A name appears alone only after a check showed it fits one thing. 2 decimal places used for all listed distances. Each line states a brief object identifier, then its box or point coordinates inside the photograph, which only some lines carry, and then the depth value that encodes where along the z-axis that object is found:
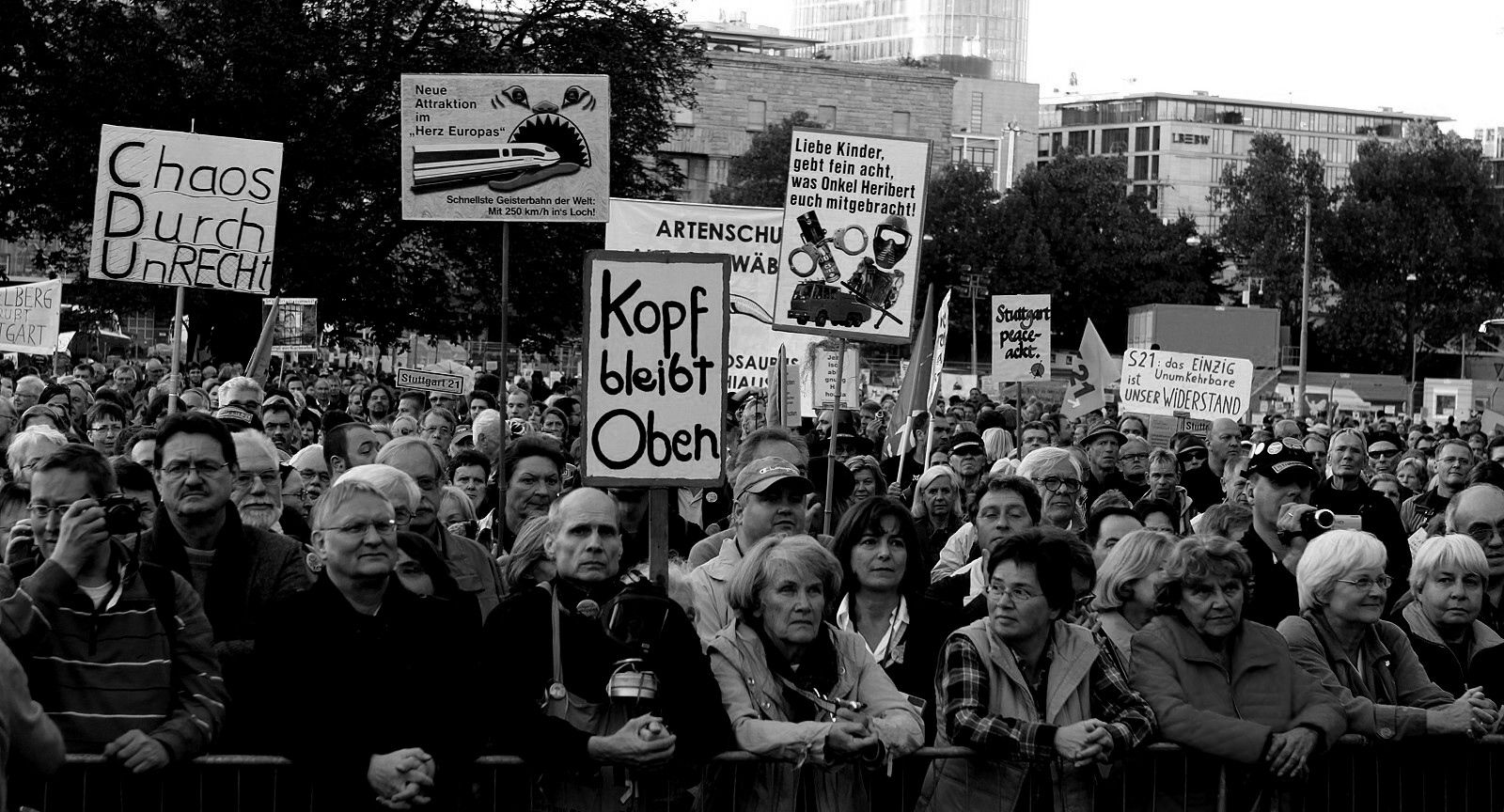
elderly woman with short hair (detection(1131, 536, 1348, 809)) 5.67
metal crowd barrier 5.15
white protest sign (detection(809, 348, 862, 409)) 17.09
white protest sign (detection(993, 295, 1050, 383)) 17.66
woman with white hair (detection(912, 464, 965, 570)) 9.91
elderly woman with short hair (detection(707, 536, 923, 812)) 5.38
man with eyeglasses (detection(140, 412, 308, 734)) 5.77
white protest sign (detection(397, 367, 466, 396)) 17.56
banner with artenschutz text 13.80
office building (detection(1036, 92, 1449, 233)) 148.00
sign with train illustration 9.14
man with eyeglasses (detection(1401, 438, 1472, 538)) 11.28
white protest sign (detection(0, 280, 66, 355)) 19.14
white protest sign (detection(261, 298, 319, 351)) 25.14
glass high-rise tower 170.88
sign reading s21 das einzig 17.88
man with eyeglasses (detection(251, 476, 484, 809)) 5.08
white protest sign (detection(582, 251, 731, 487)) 6.04
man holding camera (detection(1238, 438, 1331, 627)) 7.33
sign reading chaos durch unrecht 11.28
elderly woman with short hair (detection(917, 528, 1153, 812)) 5.54
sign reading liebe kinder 10.09
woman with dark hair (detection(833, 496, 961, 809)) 6.08
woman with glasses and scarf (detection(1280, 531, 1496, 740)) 6.05
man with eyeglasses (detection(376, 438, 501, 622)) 6.69
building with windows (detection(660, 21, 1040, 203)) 95.31
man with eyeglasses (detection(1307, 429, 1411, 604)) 8.67
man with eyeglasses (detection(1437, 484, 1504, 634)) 7.74
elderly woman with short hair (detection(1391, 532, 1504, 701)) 6.59
